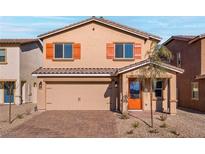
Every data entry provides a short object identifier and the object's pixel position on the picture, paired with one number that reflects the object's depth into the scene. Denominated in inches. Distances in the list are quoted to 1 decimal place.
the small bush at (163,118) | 381.2
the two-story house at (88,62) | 504.0
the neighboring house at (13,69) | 624.2
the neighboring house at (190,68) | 490.6
